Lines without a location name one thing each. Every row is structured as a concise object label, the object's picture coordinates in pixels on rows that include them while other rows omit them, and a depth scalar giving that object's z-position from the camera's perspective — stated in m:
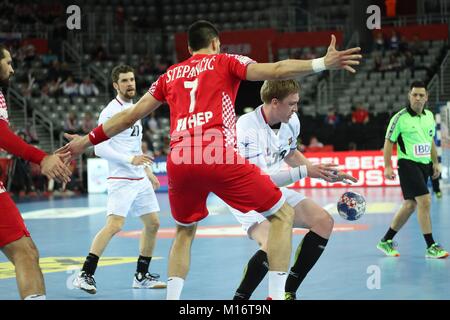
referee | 18.48
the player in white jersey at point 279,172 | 12.23
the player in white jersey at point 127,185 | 15.54
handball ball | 14.80
